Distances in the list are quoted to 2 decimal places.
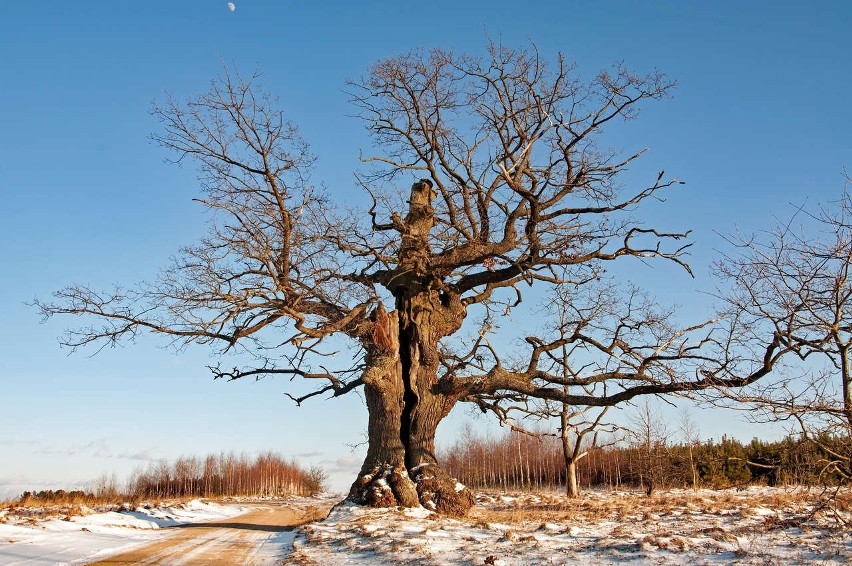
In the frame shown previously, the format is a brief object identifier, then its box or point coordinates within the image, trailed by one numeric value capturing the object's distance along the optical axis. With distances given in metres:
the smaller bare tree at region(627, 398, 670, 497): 26.67
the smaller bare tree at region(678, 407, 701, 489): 32.75
